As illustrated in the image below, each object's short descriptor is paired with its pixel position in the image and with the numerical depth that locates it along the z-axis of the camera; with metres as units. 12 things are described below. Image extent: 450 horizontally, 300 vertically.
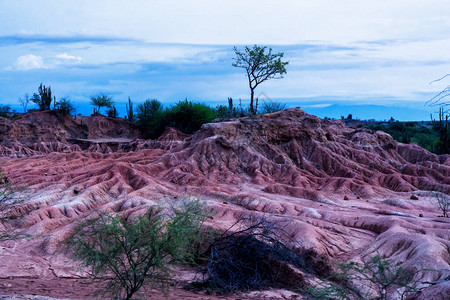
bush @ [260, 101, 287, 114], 53.05
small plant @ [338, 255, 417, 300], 15.27
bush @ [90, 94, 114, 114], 79.56
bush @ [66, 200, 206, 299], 11.73
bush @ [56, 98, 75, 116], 63.91
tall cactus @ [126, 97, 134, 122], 71.50
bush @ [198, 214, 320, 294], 16.81
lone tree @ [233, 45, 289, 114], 52.41
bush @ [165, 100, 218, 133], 61.50
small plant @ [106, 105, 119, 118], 73.16
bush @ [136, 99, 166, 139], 62.16
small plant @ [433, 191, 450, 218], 25.95
